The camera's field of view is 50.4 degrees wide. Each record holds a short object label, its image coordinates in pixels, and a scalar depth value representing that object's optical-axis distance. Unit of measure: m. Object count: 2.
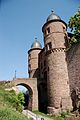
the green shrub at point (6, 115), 5.39
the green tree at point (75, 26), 13.28
